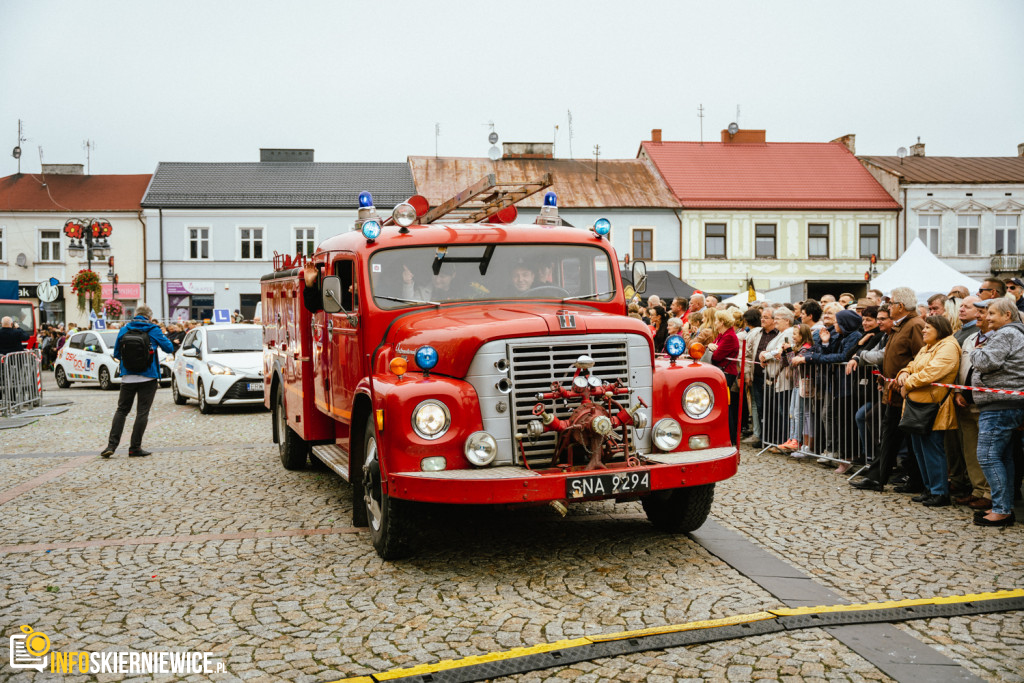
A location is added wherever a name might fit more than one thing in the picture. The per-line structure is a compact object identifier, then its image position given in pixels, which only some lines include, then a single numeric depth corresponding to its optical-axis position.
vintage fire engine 5.39
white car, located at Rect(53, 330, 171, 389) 23.95
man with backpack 11.09
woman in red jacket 10.89
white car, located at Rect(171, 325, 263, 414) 16.17
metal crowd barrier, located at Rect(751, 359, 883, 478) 9.05
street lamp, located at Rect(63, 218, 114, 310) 26.08
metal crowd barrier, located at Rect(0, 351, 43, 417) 16.50
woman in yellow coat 7.49
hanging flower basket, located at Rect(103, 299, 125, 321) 31.46
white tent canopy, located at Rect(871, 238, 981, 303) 16.97
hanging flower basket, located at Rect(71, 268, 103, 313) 30.14
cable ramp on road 4.09
